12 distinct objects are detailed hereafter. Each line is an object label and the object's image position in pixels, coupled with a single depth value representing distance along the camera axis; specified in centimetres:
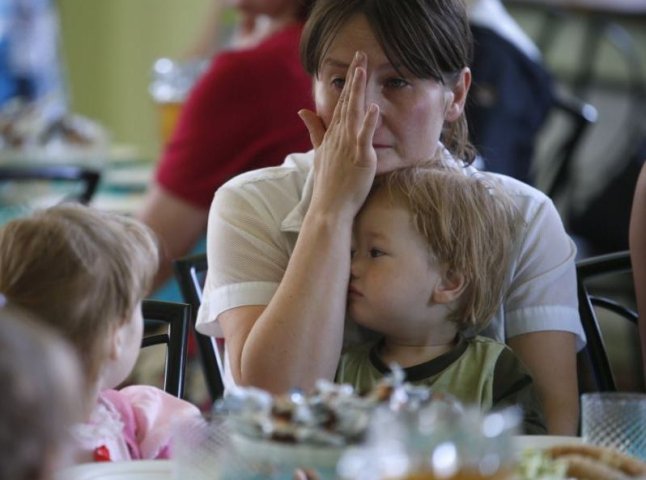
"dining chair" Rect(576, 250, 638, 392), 389
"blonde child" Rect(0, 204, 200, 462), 337
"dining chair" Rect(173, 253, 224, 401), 391
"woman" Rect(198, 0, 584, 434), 366
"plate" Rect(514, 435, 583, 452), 338
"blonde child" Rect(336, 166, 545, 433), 367
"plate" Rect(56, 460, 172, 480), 331
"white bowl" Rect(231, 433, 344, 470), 316
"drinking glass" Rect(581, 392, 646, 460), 333
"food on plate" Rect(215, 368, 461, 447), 316
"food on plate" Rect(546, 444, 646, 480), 323
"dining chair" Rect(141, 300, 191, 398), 376
